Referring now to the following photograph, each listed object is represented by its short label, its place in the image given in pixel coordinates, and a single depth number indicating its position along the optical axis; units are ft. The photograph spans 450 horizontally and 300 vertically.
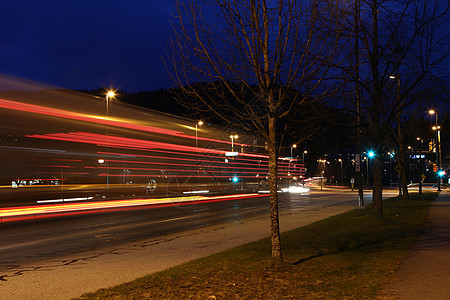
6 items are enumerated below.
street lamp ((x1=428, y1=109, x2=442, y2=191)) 130.92
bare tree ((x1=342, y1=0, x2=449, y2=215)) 46.65
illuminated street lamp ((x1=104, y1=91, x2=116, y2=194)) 98.55
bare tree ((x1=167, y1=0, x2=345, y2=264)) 25.40
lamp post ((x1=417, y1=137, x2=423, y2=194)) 130.99
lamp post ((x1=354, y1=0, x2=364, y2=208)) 60.07
